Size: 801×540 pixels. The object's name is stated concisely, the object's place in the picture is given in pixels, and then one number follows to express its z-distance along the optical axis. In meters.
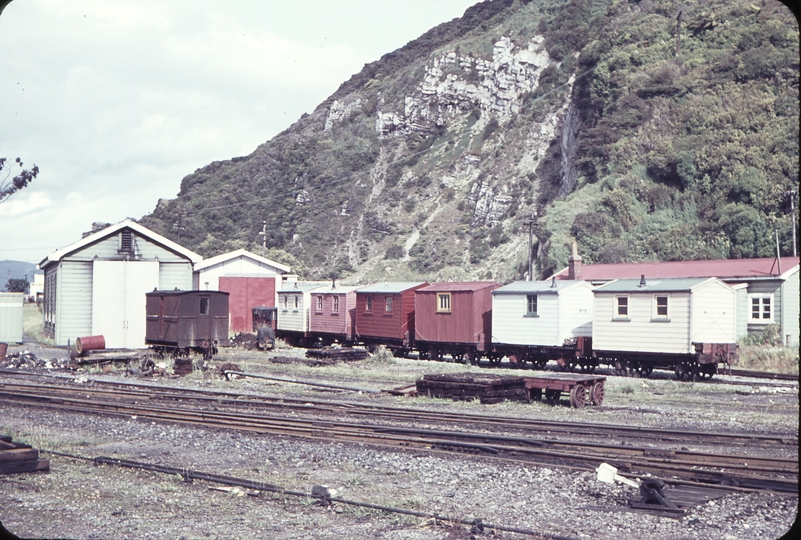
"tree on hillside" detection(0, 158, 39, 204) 32.34
